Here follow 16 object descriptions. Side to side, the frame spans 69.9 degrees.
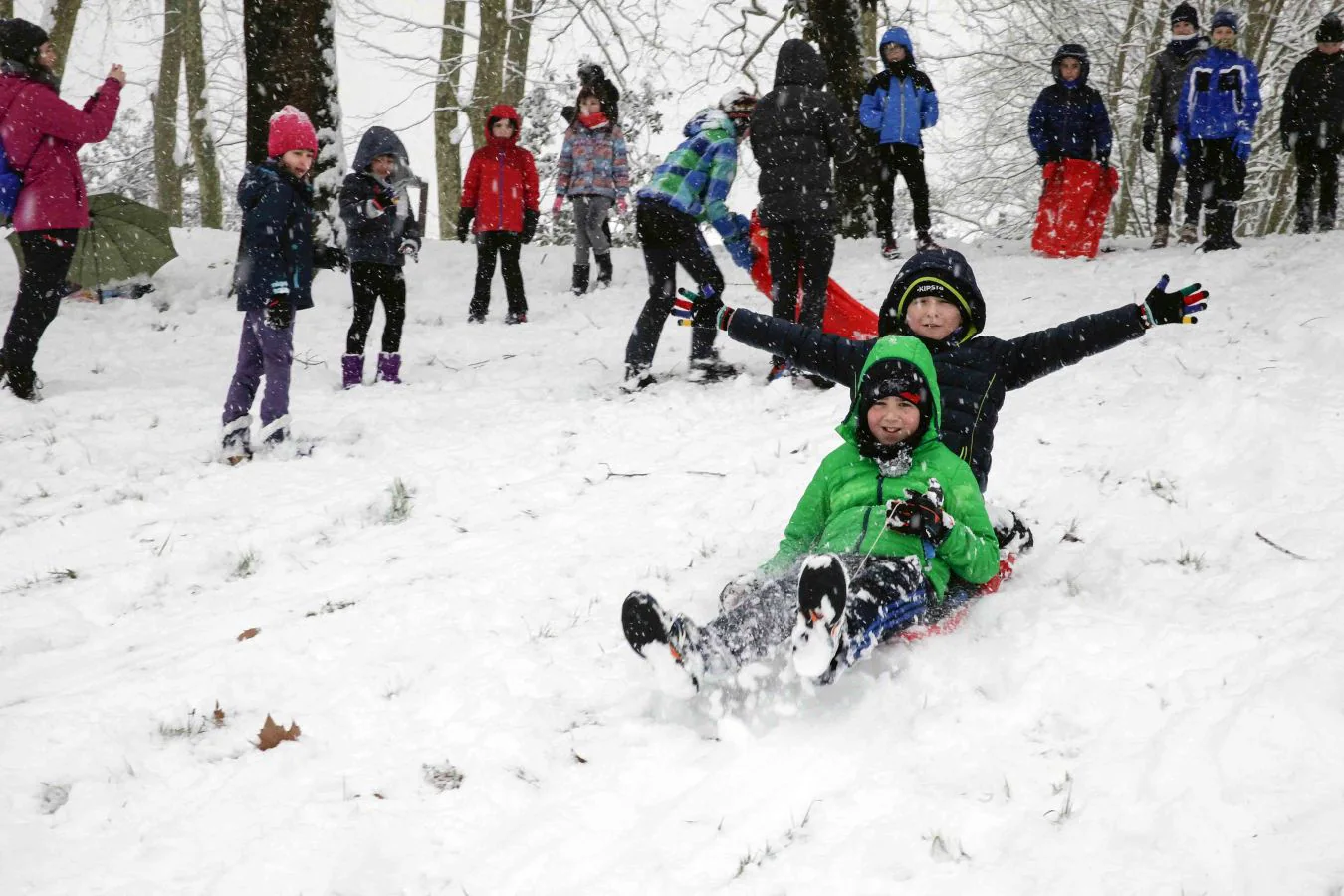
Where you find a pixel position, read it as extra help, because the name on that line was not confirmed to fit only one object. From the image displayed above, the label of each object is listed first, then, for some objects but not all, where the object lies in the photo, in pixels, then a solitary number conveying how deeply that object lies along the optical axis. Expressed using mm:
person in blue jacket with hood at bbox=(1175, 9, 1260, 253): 8914
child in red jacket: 9547
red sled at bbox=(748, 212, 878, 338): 7426
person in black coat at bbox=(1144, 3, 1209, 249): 9750
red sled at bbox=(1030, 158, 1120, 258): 10141
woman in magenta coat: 6613
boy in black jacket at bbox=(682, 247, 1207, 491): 4105
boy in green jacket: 2984
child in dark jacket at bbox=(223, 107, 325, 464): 5930
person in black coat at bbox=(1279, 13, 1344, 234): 9406
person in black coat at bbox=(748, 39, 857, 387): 6812
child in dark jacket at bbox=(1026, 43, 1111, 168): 9945
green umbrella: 9883
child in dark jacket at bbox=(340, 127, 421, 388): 7324
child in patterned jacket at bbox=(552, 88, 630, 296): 10641
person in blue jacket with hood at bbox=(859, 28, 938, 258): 9961
